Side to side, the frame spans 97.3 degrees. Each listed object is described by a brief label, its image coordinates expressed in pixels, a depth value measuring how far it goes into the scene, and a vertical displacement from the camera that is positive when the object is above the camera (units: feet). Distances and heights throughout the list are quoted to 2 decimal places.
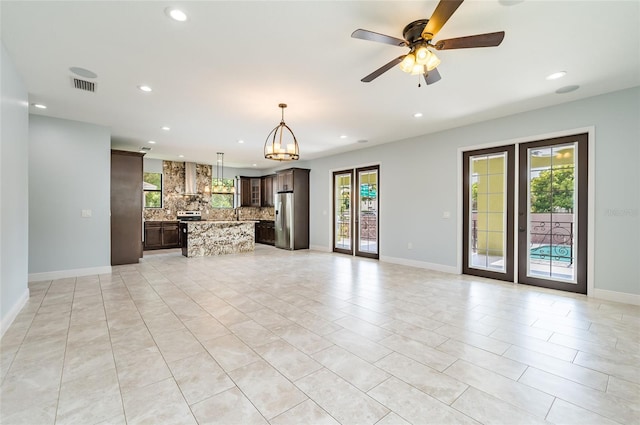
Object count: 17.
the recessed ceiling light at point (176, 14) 7.37 +5.24
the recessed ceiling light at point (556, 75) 10.81 +5.29
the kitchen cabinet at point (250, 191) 35.65 +2.45
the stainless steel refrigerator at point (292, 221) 28.86 -1.11
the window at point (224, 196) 34.19 +1.77
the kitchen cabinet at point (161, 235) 28.50 -2.53
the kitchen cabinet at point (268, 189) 32.97 +2.57
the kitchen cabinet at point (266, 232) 32.45 -2.59
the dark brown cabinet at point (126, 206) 19.89 +0.30
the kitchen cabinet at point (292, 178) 28.99 +3.36
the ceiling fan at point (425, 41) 6.73 +4.32
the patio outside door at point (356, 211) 23.84 -0.05
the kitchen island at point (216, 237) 24.50 -2.48
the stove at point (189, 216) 31.01 -0.63
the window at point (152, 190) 29.71 +2.17
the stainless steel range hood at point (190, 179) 31.42 +3.54
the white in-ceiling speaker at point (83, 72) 10.63 +5.33
